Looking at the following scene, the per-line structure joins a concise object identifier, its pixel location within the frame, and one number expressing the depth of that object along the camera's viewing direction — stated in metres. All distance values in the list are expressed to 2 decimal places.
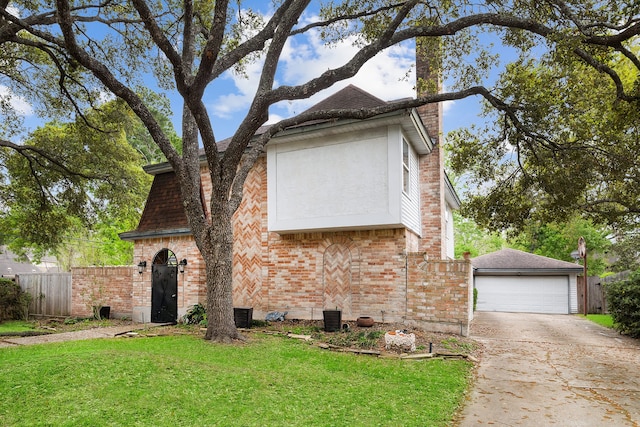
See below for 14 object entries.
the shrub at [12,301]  16.36
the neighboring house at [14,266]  31.77
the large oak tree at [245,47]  7.65
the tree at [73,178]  14.21
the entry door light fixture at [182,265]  13.51
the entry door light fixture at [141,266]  14.24
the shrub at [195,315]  12.49
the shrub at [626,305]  11.09
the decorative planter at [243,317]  11.41
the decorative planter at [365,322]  10.54
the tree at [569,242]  26.23
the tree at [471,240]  34.09
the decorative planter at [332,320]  10.40
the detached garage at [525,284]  20.23
